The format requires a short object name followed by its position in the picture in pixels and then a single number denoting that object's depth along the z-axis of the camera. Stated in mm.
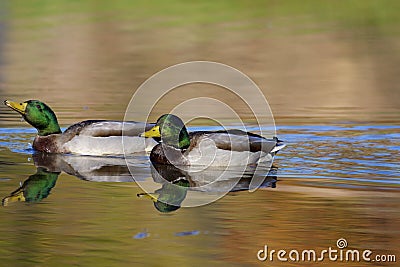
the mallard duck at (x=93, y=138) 12586
